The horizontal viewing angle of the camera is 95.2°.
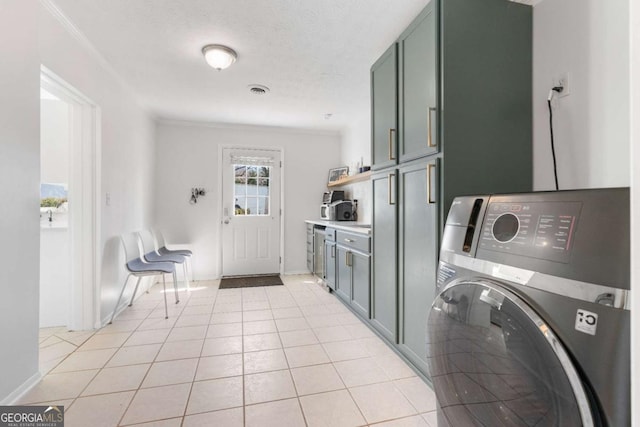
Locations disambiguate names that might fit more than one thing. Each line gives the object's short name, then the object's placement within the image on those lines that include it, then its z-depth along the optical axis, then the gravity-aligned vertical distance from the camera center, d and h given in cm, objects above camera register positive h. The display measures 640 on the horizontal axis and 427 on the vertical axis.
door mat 393 -97
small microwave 397 +3
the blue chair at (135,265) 273 -51
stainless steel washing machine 67 -28
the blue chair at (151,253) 321 -48
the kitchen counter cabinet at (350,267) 251 -54
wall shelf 350 +45
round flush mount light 226 +125
